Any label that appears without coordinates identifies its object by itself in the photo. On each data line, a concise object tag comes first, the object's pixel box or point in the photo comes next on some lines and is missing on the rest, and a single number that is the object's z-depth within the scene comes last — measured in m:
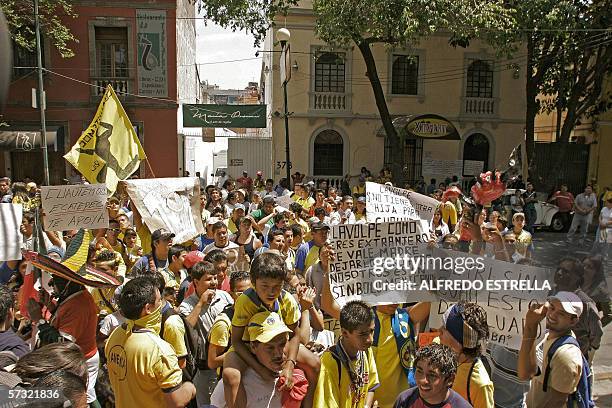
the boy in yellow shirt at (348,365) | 3.02
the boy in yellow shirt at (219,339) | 3.54
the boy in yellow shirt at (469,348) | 3.01
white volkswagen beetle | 15.89
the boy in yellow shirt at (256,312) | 3.02
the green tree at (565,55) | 14.90
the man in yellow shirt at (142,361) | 3.00
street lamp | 13.30
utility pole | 12.27
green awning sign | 17.39
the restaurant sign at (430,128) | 19.00
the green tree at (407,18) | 13.81
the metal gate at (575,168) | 21.77
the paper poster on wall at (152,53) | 18.08
